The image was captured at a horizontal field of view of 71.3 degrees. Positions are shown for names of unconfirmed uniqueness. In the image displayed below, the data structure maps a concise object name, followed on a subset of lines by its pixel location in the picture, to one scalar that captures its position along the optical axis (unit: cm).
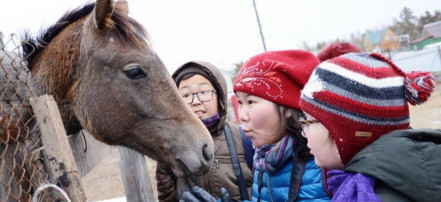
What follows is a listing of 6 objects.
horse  212
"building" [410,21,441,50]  4446
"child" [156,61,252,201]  228
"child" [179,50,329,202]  173
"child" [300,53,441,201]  107
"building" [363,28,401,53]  5428
